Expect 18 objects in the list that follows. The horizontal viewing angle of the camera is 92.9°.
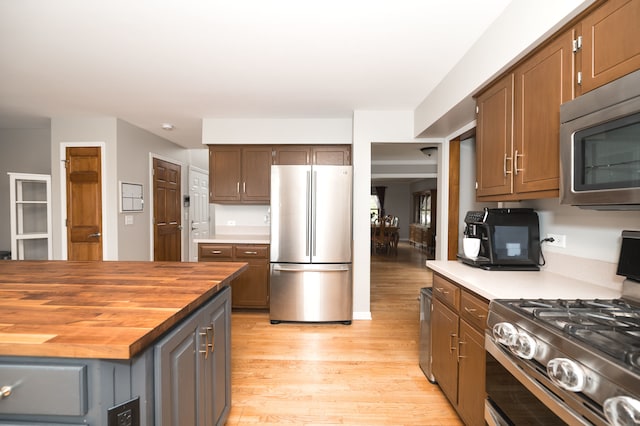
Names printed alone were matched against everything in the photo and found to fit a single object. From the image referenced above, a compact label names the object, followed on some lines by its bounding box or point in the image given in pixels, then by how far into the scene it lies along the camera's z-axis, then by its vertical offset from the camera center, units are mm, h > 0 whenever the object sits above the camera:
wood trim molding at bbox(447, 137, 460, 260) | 3412 +142
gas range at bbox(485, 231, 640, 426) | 787 -459
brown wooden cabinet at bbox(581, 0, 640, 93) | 1094 +647
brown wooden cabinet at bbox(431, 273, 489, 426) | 1521 -792
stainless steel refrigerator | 3295 -388
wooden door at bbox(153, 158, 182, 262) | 4840 -50
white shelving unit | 3766 -125
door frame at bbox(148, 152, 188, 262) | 4703 +144
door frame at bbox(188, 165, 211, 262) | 5861 -133
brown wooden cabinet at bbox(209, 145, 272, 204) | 3990 +465
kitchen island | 843 -442
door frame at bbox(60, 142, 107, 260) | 3998 +135
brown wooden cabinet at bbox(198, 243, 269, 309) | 3672 -723
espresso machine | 1923 -195
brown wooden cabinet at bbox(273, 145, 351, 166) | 3949 +707
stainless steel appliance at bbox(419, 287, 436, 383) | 2240 -944
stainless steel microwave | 1047 +239
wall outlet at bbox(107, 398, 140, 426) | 864 -595
